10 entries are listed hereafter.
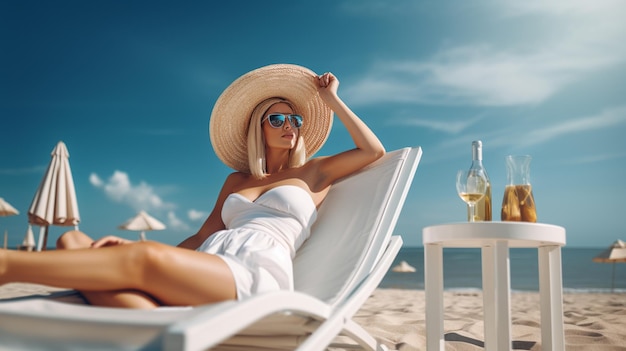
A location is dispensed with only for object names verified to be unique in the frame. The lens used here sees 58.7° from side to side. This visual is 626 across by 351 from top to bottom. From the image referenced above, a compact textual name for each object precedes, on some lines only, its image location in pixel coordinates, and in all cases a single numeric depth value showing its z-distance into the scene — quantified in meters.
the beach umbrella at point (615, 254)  13.00
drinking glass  2.95
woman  1.95
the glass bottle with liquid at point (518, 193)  2.90
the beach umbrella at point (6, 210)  12.61
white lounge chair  1.32
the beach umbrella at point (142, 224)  14.56
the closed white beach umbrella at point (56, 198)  9.45
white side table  2.59
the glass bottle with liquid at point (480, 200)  2.99
